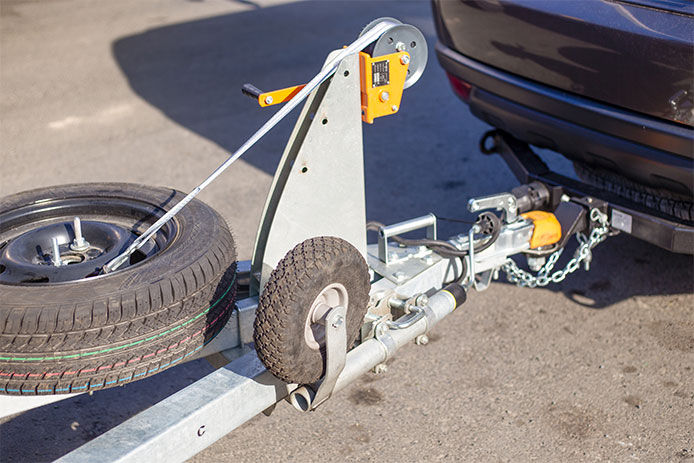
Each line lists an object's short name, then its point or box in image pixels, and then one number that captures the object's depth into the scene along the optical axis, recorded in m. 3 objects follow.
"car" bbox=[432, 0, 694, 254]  2.97
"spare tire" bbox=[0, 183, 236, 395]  2.18
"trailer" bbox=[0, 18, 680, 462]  2.19
